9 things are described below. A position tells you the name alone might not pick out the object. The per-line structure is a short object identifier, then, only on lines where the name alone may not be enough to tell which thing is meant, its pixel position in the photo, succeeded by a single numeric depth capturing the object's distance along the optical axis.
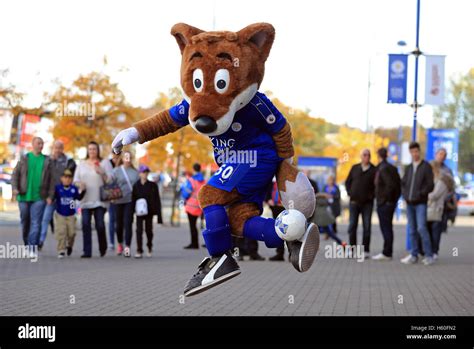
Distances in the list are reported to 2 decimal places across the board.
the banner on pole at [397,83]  19.47
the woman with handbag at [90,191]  15.06
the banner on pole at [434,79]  19.36
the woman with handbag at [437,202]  15.23
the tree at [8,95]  23.30
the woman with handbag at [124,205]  15.78
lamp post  19.50
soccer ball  5.82
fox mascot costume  5.78
